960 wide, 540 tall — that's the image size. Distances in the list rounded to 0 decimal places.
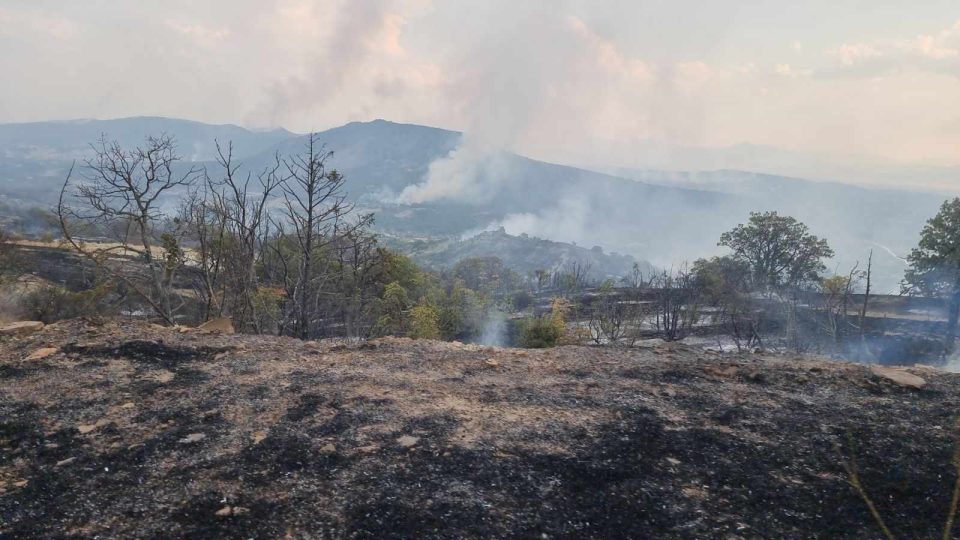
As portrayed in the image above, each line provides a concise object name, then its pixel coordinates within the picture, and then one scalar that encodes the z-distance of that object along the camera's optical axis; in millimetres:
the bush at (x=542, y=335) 21750
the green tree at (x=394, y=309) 22812
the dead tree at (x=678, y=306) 29995
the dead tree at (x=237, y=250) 15599
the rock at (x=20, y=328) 8578
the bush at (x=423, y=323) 22323
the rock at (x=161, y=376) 7172
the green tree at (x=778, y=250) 33000
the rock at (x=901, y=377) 7289
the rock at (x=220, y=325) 10231
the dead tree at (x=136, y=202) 13430
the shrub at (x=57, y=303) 19453
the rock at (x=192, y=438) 5531
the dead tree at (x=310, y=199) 14289
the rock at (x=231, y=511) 4352
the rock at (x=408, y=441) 5520
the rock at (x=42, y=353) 7582
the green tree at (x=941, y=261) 22453
